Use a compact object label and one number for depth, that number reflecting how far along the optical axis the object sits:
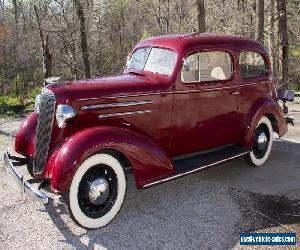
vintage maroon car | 4.27
